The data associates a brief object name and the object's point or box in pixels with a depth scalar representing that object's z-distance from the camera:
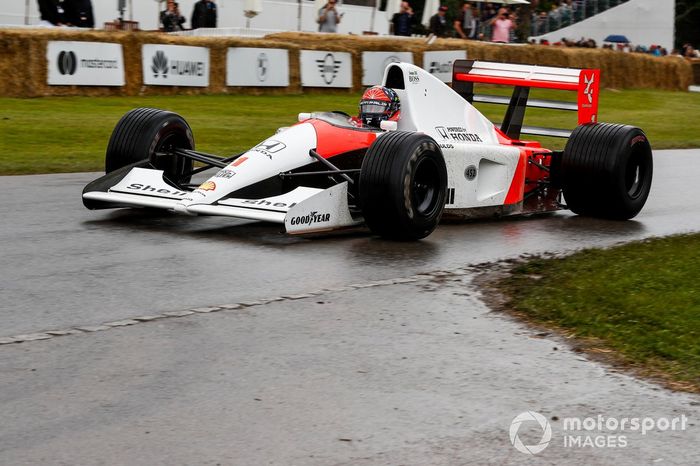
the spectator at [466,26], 29.95
